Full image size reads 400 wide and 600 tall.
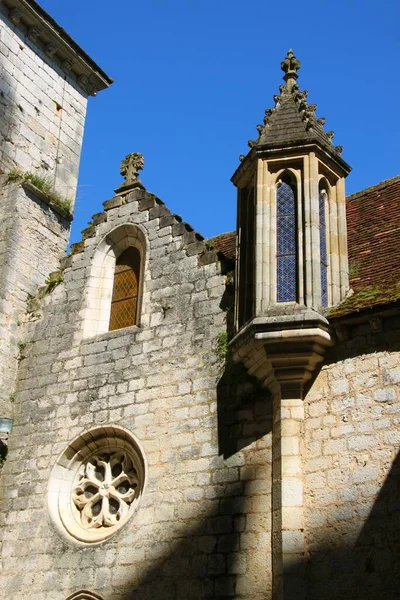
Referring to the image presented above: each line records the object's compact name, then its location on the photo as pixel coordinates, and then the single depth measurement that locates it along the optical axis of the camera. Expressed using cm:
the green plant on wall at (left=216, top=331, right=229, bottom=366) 1006
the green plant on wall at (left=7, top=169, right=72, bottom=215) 1324
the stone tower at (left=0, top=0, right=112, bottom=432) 1240
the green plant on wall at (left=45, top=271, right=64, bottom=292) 1248
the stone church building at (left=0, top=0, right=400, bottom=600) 848
